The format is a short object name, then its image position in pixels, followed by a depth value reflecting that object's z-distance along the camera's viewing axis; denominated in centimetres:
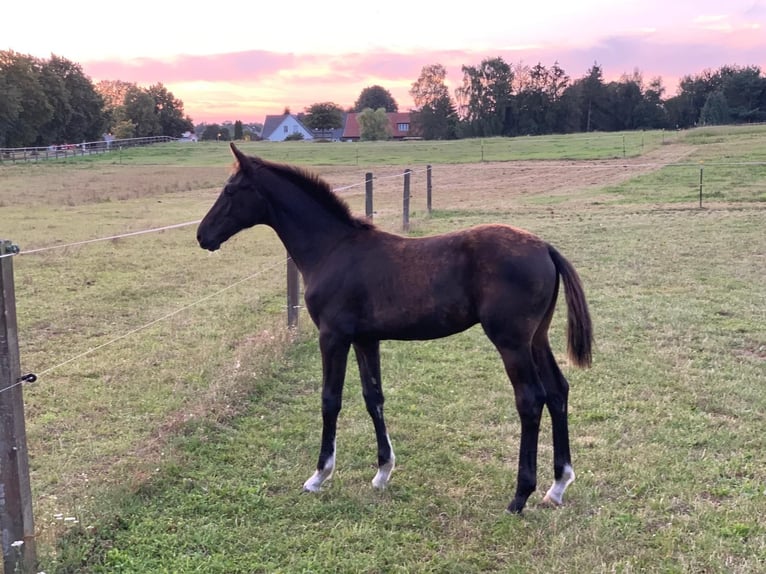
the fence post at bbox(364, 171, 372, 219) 957
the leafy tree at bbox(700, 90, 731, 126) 6731
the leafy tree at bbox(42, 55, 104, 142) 6488
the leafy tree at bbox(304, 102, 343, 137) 9938
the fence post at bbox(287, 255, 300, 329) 692
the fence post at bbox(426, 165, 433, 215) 1708
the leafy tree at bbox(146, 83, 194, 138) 8656
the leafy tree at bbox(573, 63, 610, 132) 7531
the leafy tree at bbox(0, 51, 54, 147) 5666
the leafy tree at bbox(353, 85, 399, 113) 11531
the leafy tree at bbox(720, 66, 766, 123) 7181
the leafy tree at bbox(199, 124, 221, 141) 9650
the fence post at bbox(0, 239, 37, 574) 288
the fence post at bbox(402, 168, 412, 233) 1368
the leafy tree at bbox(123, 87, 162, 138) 7950
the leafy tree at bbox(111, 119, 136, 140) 7619
